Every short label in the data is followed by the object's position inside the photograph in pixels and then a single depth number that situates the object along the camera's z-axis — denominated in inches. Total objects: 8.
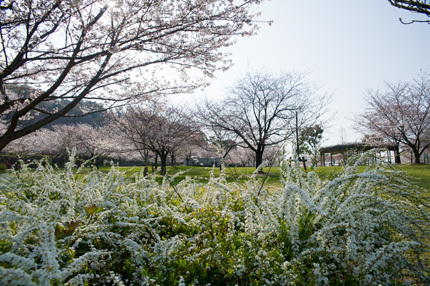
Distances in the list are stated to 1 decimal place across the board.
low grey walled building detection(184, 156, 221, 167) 1927.9
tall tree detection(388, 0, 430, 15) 126.4
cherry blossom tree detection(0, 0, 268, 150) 140.4
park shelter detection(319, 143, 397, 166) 1110.9
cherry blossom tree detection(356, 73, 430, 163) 815.7
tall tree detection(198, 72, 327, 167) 770.2
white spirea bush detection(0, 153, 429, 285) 49.3
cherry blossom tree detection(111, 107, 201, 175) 610.9
